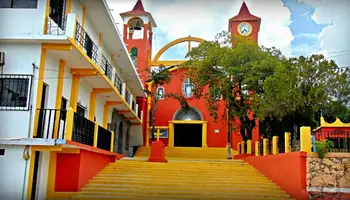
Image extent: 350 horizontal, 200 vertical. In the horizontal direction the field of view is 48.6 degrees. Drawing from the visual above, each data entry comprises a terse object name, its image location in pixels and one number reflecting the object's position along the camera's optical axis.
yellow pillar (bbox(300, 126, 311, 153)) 10.66
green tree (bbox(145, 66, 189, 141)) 21.17
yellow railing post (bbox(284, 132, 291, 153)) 11.92
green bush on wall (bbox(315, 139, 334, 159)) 10.45
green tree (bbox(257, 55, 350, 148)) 13.11
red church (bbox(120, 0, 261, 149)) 26.27
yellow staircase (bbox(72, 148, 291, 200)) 11.31
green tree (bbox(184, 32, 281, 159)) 17.42
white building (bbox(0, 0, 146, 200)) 9.23
